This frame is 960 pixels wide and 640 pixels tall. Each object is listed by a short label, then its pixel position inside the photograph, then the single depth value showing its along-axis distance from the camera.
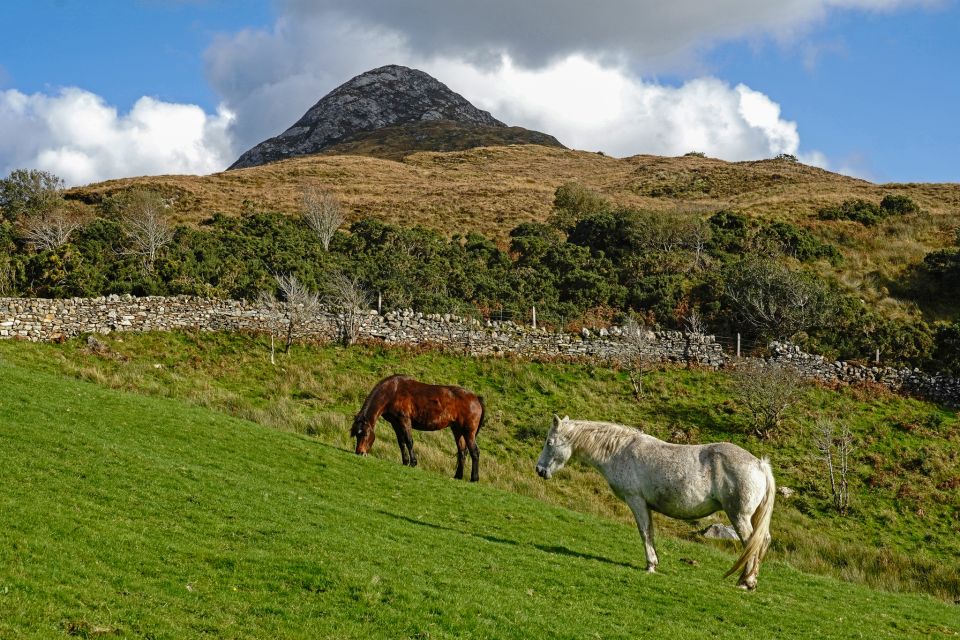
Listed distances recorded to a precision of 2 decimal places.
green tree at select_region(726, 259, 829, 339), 46.31
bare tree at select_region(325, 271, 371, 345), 40.81
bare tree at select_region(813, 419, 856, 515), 28.06
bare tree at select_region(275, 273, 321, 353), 39.69
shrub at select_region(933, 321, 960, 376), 41.93
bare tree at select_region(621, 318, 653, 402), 41.03
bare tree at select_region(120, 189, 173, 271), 50.66
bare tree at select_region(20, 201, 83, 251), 54.41
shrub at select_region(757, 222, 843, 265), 62.75
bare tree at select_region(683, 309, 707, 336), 44.30
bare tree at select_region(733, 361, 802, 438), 34.66
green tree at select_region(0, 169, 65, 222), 68.12
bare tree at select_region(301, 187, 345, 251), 63.41
